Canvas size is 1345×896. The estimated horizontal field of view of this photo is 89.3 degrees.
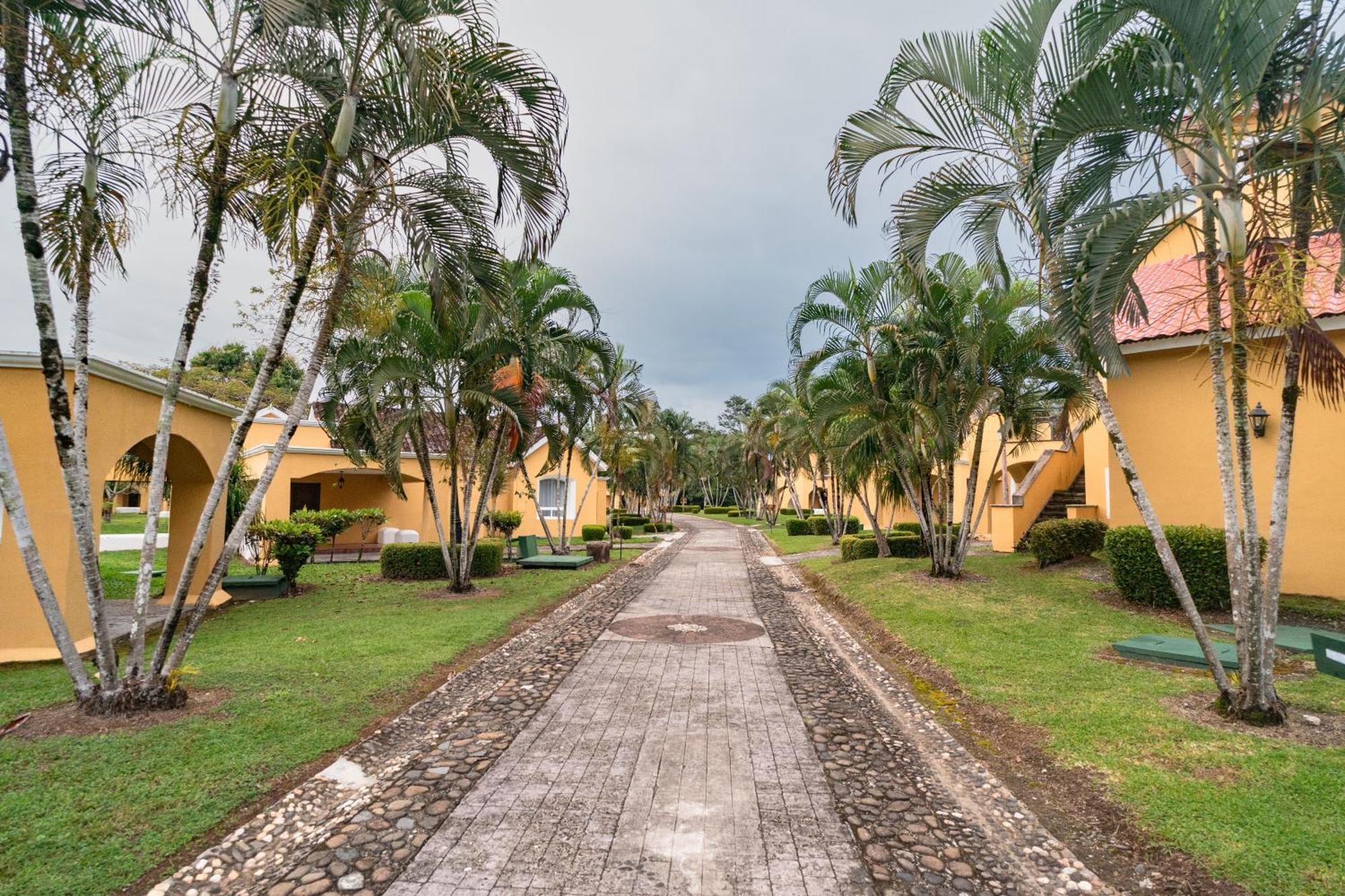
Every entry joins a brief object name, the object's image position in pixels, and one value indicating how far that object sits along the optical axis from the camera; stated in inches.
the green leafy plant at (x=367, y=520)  575.1
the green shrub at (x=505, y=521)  845.2
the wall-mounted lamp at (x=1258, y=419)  347.9
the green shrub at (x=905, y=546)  654.5
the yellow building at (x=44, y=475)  262.2
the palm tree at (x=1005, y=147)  197.6
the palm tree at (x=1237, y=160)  172.1
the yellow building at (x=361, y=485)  735.7
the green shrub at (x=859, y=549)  656.2
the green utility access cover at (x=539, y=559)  609.9
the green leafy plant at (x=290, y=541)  454.9
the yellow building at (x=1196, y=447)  346.6
